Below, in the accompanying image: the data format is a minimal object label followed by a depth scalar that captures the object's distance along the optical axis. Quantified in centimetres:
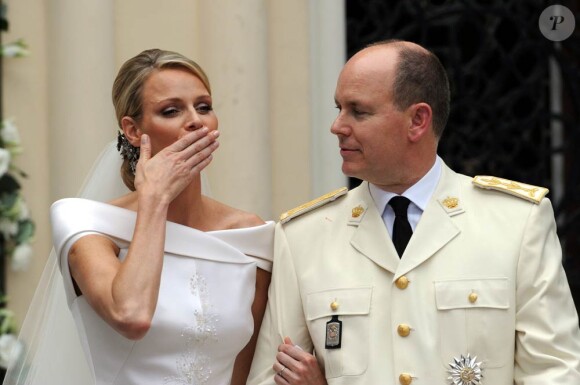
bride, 721
